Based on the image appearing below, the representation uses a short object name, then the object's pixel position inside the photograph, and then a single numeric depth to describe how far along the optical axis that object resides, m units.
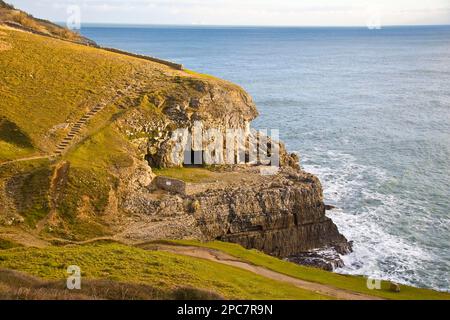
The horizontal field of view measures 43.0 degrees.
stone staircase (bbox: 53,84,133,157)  50.38
